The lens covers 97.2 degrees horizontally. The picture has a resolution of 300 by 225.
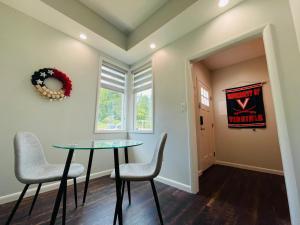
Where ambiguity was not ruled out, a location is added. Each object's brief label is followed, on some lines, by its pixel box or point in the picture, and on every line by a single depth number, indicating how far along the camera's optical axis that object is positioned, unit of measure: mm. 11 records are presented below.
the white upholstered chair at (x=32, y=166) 1149
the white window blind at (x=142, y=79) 2948
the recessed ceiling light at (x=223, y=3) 1707
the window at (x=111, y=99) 2812
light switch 2156
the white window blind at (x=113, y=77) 2916
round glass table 1083
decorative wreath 1938
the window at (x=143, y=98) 2848
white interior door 2822
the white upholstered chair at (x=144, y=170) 1174
